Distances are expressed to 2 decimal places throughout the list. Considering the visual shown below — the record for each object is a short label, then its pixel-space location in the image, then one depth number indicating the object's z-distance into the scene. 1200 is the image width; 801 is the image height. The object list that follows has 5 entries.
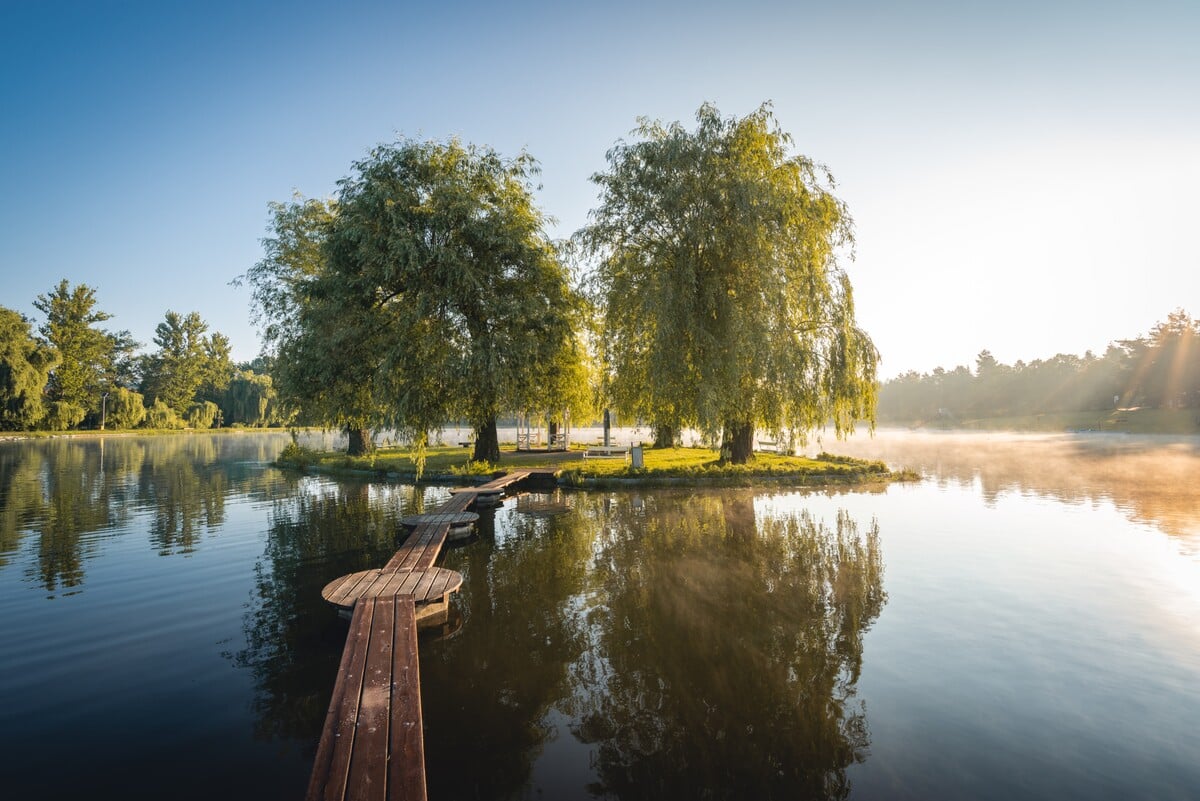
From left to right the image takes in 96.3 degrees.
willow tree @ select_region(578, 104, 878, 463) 19.39
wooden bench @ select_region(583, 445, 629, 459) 28.83
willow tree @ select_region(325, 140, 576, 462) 20.08
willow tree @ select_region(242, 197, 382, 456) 20.61
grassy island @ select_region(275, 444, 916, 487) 20.94
